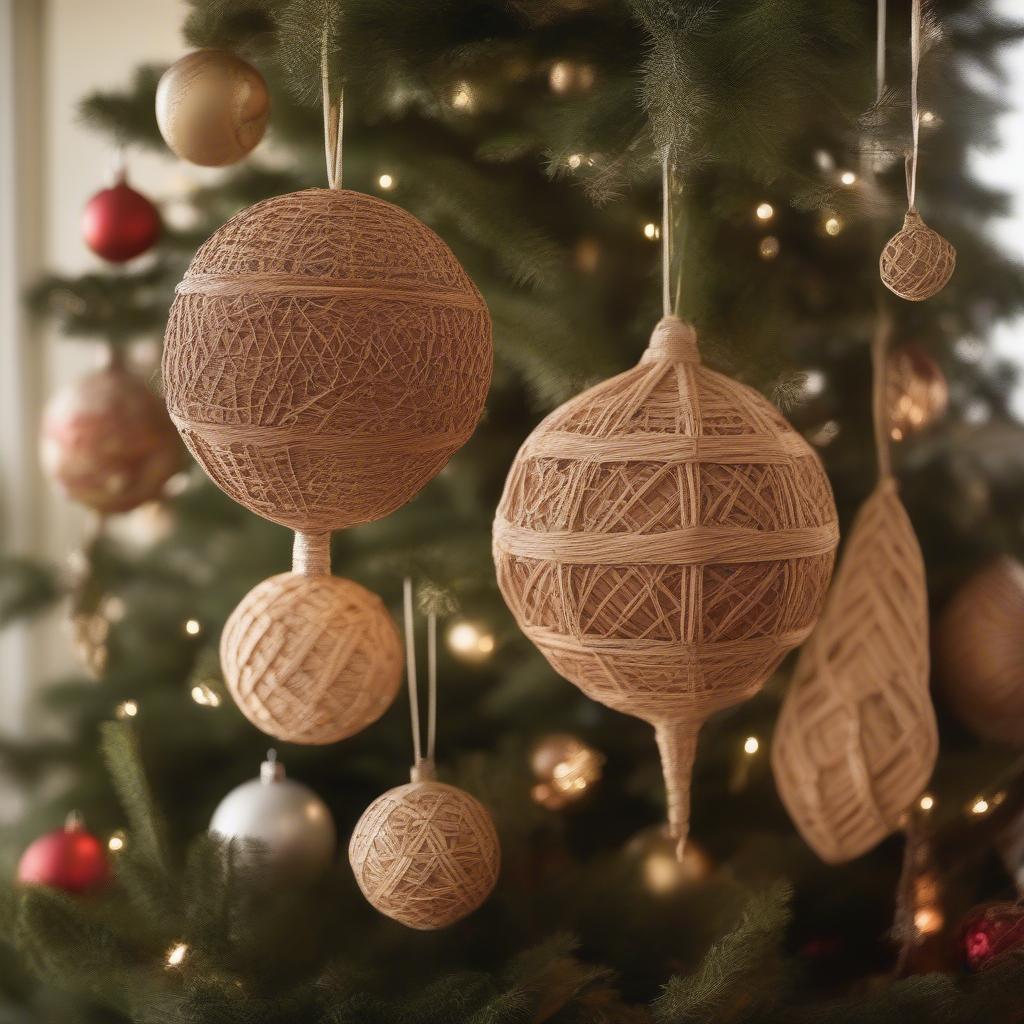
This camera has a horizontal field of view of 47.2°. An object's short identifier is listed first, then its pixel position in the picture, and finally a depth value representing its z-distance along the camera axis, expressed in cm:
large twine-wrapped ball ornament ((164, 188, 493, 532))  62
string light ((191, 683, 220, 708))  94
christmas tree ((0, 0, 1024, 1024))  75
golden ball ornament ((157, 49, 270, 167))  80
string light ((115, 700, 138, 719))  113
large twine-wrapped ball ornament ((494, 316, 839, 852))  62
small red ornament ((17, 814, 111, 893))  106
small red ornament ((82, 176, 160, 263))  109
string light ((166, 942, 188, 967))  81
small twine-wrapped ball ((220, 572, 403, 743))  77
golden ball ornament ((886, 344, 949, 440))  102
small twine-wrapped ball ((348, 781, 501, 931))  76
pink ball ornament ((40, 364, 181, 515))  112
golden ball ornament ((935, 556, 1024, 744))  100
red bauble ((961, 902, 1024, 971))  86
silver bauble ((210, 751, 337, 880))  92
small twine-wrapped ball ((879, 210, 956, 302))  64
